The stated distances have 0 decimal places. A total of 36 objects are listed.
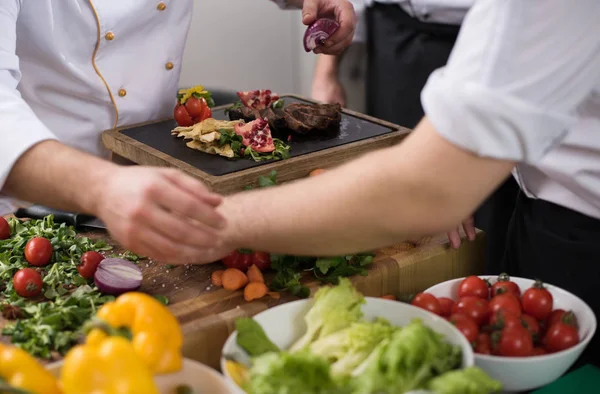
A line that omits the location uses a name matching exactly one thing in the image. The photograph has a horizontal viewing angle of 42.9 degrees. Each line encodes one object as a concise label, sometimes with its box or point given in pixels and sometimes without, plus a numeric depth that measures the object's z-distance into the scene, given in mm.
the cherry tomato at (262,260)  1386
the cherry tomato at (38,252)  1404
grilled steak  1766
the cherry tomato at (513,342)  1069
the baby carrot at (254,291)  1297
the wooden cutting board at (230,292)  1207
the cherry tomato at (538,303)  1176
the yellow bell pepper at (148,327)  942
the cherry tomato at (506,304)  1149
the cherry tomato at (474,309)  1156
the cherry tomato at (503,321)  1102
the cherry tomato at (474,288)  1225
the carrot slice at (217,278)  1353
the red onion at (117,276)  1303
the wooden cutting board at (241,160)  1548
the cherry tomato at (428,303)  1185
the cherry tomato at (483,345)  1089
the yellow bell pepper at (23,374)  905
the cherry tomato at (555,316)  1147
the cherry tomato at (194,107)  1866
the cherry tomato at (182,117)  1850
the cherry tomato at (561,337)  1095
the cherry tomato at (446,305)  1199
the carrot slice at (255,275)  1336
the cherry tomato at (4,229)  1536
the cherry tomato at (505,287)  1202
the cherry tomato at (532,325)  1129
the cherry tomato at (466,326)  1095
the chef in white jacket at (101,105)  1123
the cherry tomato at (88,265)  1354
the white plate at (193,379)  986
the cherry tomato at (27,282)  1293
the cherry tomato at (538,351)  1088
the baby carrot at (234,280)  1325
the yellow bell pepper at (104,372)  848
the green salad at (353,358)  925
